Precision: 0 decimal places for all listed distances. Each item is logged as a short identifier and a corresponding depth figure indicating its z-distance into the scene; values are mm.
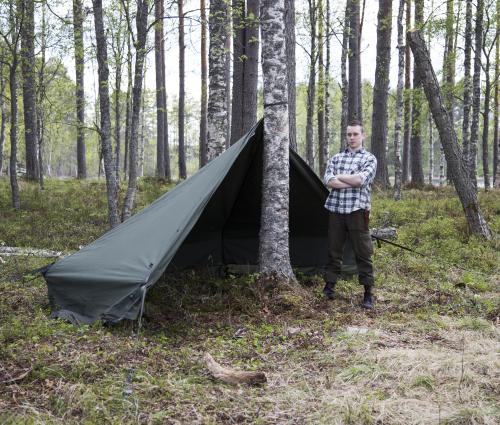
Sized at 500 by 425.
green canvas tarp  4359
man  5285
